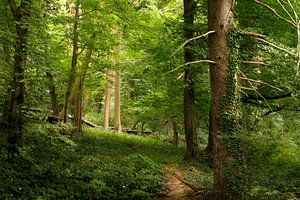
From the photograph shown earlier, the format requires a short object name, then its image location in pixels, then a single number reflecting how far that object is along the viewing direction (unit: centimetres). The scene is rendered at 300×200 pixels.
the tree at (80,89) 1654
